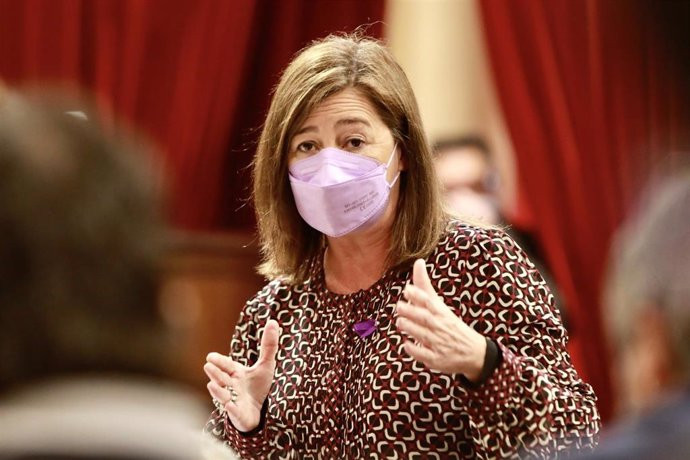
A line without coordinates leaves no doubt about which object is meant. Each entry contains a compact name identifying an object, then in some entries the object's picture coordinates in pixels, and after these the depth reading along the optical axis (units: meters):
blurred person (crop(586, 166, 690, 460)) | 4.81
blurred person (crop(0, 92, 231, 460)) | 4.42
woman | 5.69
